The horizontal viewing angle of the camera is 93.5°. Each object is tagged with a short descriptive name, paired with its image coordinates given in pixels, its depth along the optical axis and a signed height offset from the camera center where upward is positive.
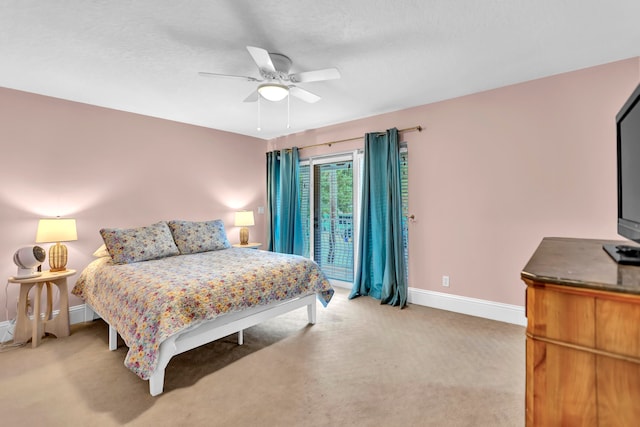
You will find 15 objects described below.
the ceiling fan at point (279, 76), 2.18 +1.03
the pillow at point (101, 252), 3.24 -0.43
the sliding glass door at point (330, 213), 4.48 -0.04
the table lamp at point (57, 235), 2.83 -0.21
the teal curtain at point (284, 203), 4.84 +0.12
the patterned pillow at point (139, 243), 3.06 -0.33
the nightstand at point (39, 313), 2.73 -0.95
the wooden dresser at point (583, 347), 0.73 -0.36
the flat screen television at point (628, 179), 1.12 +0.12
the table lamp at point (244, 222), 4.59 -0.17
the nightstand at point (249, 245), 4.52 -0.52
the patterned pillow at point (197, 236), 3.64 -0.31
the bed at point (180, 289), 2.00 -0.63
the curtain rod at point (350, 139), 3.64 +1.00
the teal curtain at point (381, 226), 3.70 -0.21
